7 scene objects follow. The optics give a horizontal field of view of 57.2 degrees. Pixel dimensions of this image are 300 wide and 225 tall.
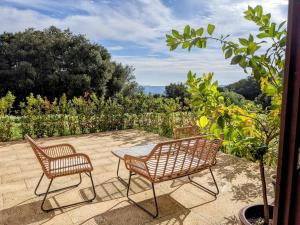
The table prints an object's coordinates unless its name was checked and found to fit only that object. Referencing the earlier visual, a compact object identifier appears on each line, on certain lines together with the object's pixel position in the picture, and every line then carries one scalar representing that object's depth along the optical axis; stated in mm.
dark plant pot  2127
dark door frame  1220
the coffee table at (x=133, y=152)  3627
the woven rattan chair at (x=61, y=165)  2916
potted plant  1784
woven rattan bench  2787
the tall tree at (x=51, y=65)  17797
